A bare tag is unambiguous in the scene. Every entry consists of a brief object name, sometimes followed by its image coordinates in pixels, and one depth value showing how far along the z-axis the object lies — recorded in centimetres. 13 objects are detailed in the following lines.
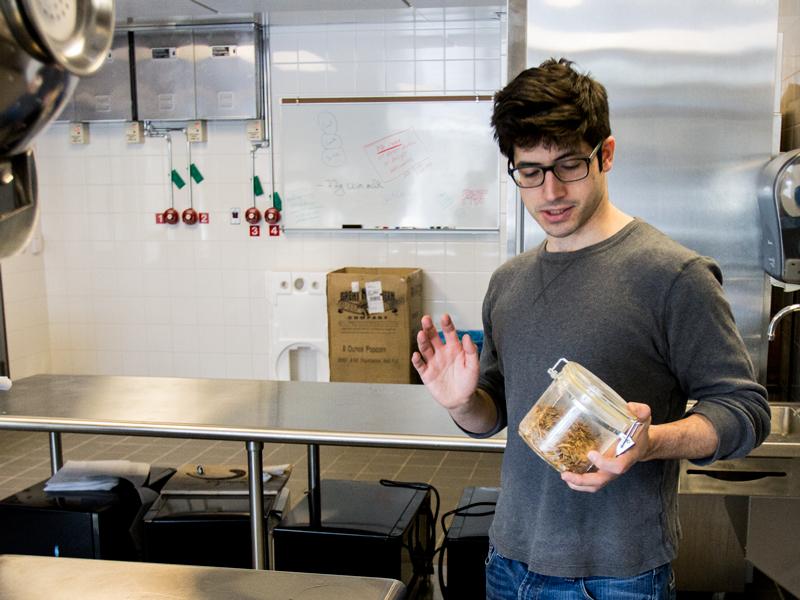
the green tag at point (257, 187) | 547
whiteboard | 516
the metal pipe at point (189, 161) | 555
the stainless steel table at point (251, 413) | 208
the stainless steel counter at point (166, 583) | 138
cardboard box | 484
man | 134
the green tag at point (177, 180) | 559
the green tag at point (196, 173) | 557
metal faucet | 249
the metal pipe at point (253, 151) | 545
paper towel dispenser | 259
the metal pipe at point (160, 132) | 557
